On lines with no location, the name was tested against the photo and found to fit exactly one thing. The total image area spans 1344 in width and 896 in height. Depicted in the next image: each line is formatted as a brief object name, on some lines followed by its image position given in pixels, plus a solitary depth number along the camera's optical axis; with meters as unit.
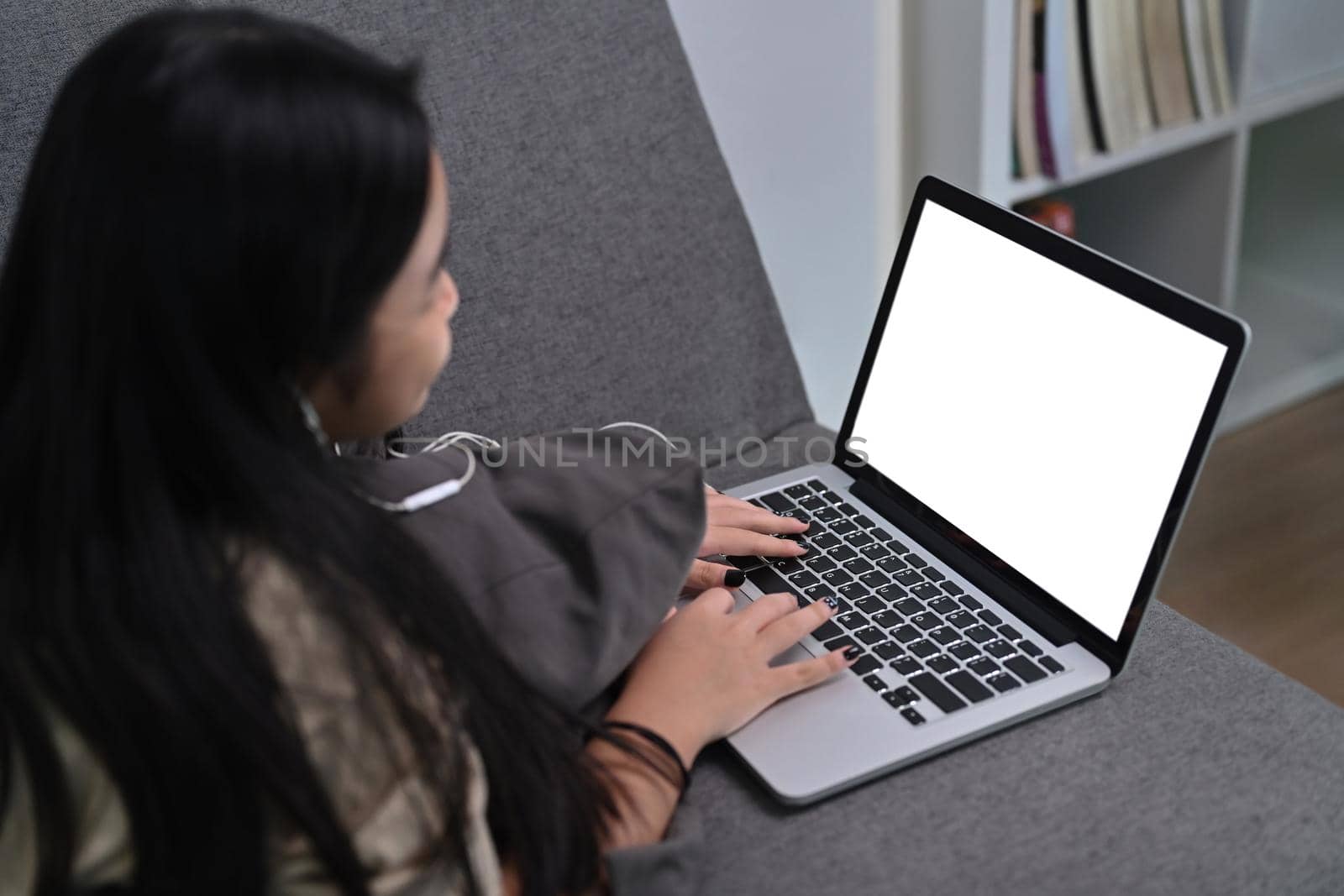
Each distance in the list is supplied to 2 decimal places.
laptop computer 0.75
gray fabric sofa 0.70
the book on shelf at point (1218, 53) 1.70
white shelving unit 1.67
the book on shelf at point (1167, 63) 1.67
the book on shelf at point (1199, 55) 1.67
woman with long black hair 0.56
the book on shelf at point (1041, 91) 1.61
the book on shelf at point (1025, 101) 1.61
